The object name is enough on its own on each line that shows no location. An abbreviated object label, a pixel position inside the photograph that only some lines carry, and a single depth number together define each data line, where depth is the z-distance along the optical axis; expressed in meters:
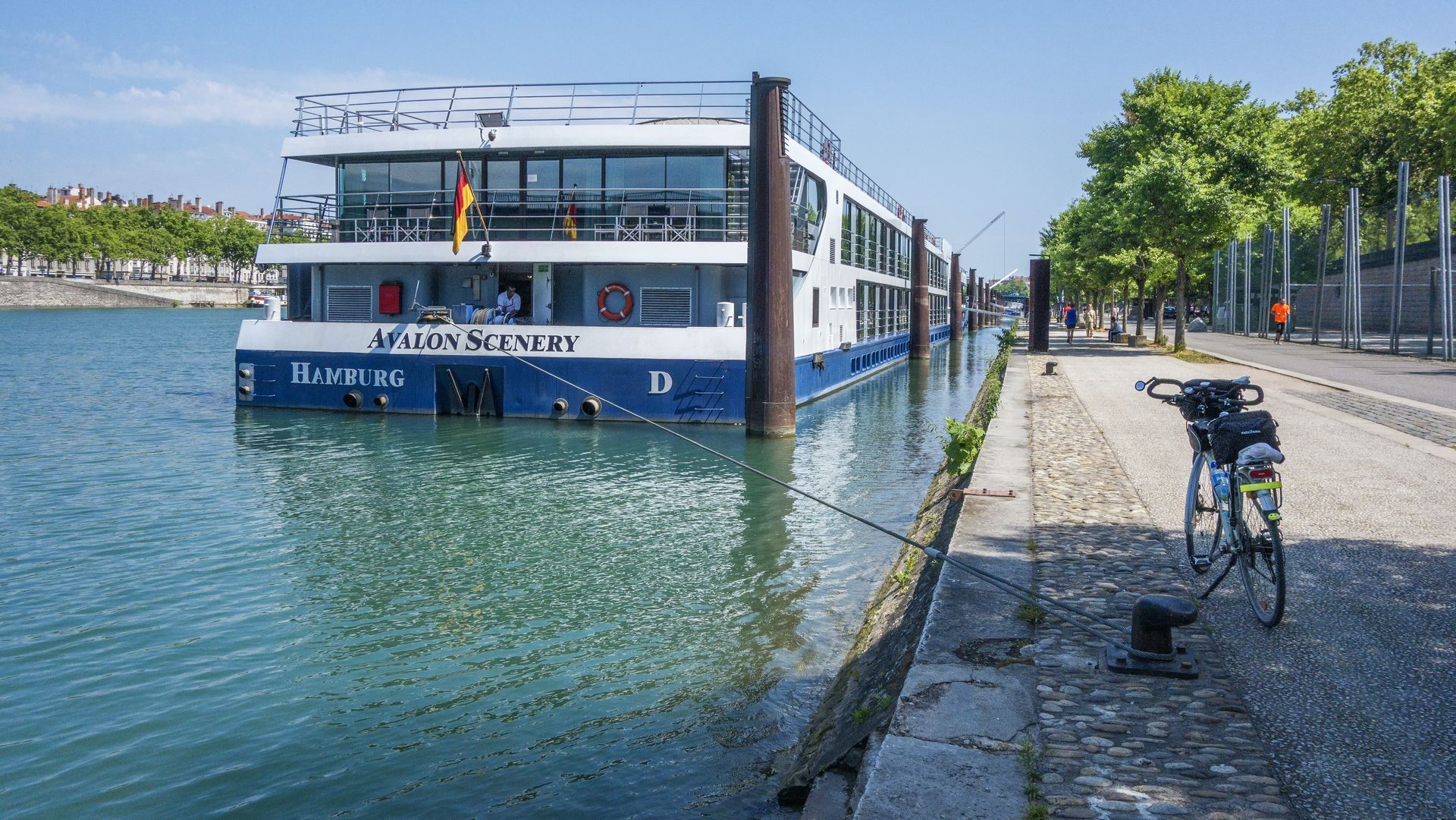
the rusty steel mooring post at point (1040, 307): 38.56
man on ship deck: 21.50
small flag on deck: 21.73
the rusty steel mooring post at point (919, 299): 43.53
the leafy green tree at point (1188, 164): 31.75
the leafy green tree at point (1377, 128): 55.34
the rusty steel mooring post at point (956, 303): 65.12
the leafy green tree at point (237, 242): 153.25
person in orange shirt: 41.81
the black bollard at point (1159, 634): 5.30
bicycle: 5.95
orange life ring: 21.33
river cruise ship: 20.32
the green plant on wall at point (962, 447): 12.87
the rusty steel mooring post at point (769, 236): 18.00
